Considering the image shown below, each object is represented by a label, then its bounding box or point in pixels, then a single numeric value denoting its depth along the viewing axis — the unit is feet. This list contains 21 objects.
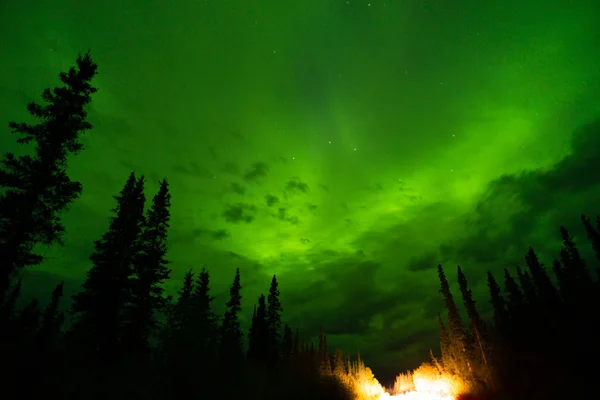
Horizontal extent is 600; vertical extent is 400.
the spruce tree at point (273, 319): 181.37
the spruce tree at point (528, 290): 186.61
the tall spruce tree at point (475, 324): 168.96
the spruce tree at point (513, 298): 200.36
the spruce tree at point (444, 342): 239.83
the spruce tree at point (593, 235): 161.27
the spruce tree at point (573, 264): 168.12
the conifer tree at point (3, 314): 34.09
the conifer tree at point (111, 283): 64.85
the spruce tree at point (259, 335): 174.19
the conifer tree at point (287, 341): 233.35
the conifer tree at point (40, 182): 48.78
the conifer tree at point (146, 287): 75.56
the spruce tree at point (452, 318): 205.07
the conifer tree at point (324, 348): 133.34
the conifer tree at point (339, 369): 143.39
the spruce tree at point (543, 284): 177.27
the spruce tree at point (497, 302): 222.19
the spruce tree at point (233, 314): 168.13
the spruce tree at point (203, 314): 109.40
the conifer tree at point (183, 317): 98.66
